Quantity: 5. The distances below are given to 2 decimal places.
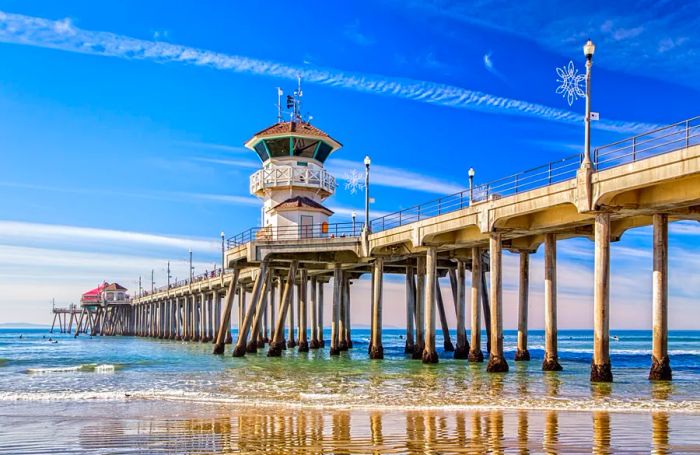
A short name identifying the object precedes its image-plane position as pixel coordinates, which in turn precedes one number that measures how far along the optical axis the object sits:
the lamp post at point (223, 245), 48.09
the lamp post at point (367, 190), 37.56
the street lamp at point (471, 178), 34.20
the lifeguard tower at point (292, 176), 46.91
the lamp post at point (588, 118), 23.03
